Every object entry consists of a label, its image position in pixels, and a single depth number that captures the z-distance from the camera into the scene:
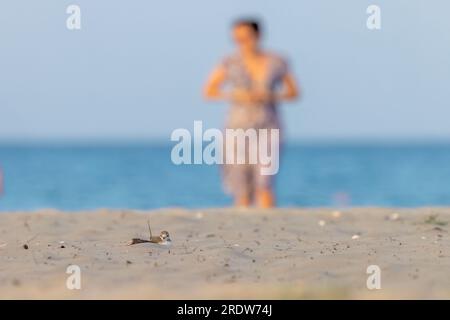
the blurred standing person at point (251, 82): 11.29
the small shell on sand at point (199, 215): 10.12
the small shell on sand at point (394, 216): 10.00
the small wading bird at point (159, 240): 7.97
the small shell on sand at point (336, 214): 10.22
